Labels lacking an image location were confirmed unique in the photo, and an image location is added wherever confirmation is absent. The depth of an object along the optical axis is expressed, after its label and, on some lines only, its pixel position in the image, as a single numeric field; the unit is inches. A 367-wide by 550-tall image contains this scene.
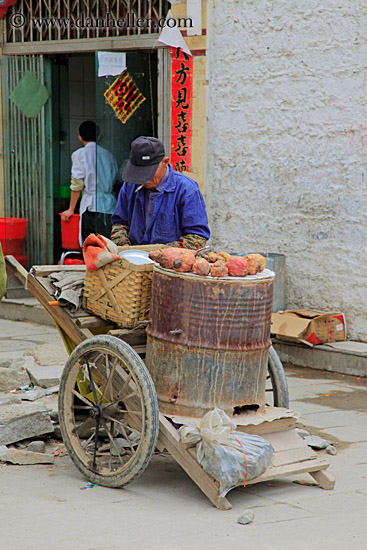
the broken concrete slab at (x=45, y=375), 261.1
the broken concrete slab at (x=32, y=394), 250.8
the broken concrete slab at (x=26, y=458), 192.9
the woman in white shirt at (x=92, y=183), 375.6
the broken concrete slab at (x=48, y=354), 292.8
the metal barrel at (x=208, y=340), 167.9
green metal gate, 410.6
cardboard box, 302.4
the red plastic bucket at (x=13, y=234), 409.8
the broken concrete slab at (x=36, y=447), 200.2
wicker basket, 178.7
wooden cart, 165.3
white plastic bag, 159.8
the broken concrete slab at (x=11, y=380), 261.5
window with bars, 361.1
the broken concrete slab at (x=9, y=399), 242.8
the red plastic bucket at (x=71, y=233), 404.2
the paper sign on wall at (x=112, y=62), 366.3
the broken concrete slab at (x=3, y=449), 199.0
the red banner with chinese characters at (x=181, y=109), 346.6
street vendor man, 203.8
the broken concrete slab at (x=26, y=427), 204.1
